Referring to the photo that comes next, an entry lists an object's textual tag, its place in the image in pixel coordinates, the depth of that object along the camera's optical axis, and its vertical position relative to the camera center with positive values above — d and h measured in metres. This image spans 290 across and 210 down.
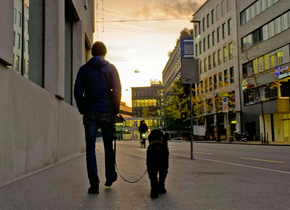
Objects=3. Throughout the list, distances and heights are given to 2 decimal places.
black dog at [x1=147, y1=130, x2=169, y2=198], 4.77 -0.28
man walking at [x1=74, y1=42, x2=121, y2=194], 5.30 +0.53
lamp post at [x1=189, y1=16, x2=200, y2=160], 12.37 +0.26
